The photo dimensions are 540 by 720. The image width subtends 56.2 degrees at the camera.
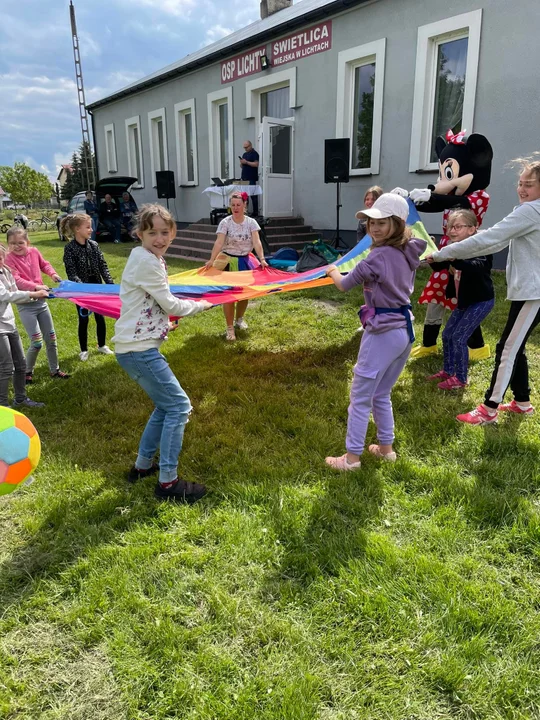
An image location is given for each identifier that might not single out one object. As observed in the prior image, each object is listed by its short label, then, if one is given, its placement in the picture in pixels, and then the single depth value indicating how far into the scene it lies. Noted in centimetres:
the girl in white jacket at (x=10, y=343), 377
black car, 1725
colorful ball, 228
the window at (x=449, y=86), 892
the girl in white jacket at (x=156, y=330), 260
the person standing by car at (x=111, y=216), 1672
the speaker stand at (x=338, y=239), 1037
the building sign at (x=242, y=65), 1282
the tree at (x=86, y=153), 2295
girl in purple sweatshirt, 274
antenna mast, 2247
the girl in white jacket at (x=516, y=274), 315
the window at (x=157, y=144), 1747
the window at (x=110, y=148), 2066
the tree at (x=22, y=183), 3959
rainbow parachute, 421
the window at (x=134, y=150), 1883
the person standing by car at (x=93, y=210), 1628
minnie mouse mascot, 443
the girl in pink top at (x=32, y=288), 441
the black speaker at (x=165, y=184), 1612
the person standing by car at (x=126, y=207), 1703
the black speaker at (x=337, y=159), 1007
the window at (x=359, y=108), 1019
